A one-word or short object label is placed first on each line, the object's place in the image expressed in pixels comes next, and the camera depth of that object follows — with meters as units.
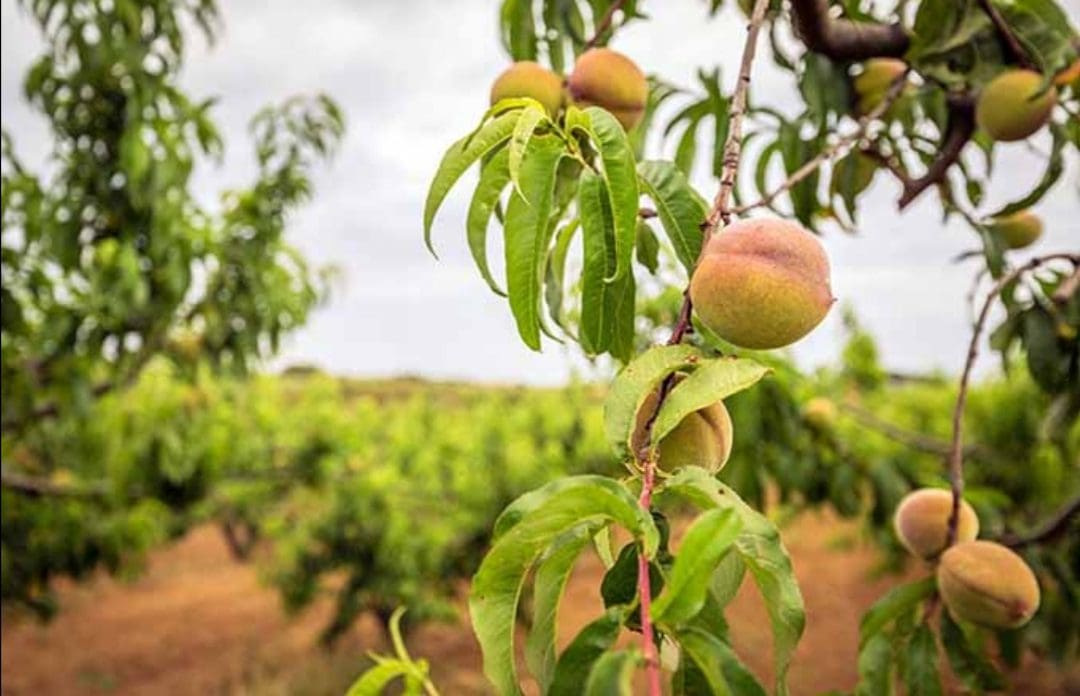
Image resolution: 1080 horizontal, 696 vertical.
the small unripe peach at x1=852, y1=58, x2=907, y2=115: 1.20
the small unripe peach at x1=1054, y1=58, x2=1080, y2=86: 0.99
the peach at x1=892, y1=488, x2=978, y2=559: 1.09
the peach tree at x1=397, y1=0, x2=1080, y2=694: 0.45
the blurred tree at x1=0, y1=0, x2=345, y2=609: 2.29
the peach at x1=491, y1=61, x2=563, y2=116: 0.90
